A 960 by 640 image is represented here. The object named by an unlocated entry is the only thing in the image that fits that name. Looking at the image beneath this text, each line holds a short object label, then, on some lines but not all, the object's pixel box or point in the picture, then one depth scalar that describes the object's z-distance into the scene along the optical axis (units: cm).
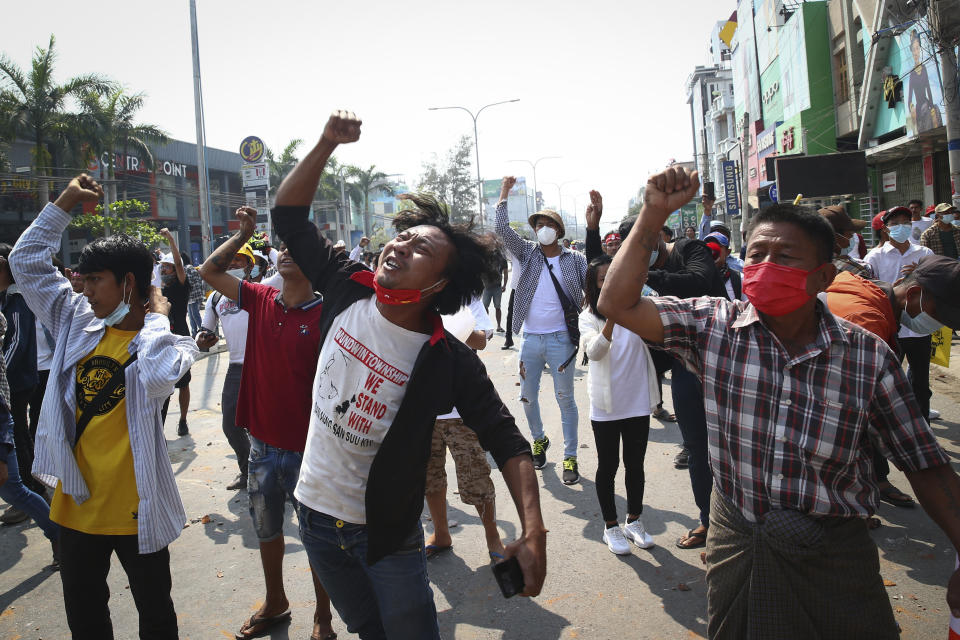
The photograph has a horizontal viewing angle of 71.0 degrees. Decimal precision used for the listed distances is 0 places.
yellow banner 4191
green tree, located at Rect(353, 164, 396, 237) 5498
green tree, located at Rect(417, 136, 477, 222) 4838
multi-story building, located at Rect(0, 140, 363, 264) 3494
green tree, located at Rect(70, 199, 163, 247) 2805
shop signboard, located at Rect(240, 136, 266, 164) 3231
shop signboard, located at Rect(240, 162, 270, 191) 3084
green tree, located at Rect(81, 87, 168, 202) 3238
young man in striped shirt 279
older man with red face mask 198
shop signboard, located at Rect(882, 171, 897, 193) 1986
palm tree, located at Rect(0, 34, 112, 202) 2939
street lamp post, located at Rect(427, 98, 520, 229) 3796
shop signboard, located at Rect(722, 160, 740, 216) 3403
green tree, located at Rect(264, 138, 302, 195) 4409
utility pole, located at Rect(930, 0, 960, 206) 1088
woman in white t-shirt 429
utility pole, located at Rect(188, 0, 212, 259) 2011
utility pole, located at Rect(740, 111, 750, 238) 2681
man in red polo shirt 338
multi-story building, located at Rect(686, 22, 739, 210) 5431
